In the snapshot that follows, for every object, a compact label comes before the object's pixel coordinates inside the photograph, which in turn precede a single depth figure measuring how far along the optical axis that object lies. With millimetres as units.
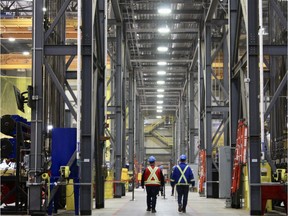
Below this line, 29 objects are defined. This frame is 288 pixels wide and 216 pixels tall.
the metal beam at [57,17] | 16438
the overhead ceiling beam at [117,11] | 29031
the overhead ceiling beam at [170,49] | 41231
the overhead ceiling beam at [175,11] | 31922
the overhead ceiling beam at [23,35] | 31781
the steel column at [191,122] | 43500
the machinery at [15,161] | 17250
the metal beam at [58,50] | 16625
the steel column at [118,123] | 29969
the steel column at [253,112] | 16297
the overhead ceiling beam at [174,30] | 34688
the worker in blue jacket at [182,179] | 18547
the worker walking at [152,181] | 18781
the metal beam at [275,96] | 16125
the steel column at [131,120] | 41531
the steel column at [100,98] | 19641
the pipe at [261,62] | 15672
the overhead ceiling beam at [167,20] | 33562
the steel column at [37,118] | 15797
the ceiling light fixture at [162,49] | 40419
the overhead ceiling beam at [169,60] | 42594
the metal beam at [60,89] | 16391
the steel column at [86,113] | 16375
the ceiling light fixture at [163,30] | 34281
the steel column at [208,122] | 29172
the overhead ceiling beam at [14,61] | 35125
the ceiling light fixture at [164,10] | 30861
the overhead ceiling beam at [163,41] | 38503
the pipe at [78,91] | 15797
